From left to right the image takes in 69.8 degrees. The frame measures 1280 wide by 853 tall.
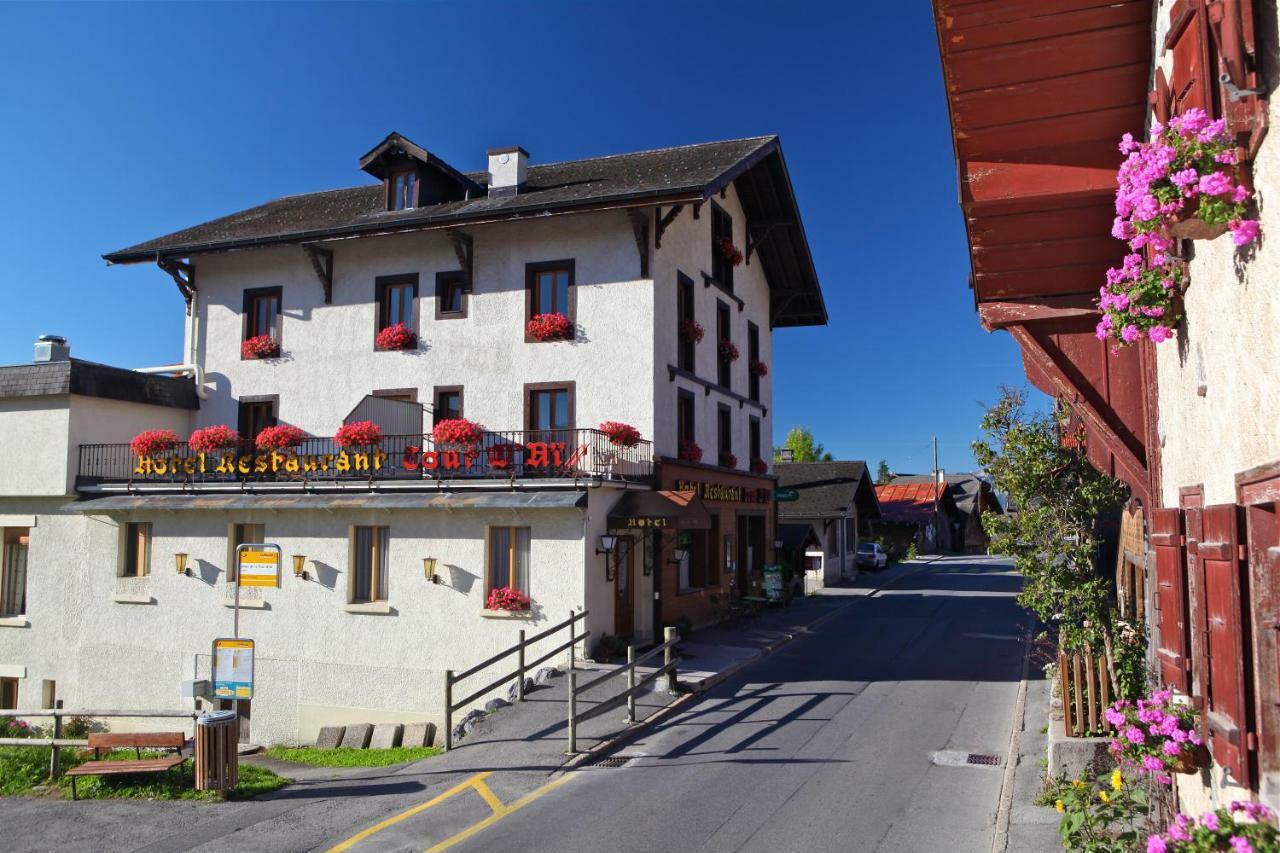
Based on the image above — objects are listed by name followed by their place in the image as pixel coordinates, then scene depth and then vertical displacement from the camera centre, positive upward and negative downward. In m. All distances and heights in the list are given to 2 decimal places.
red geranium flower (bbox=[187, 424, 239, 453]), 21.66 +1.74
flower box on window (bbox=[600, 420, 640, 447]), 18.86 +1.63
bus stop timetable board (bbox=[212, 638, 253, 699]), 12.08 -2.02
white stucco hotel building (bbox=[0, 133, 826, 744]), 18.84 +1.38
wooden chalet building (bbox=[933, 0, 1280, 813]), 3.93 +1.47
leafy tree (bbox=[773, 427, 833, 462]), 76.75 +5.71
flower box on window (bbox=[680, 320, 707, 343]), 22.34 +4.42
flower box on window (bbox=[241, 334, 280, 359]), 23.33 +4.22
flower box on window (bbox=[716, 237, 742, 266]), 25.06 +7.22
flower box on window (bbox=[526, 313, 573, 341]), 20.62 +4.17
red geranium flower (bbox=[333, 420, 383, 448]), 20.11 +1.71
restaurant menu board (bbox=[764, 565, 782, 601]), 27.17 -2.06
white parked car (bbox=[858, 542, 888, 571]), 44.38 -2.13
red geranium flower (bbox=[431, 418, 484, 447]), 19.30 +1.69
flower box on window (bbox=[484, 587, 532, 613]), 18.05 -1.72
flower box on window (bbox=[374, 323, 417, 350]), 21.95 +4.19
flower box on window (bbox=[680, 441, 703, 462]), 21.92 +1.47
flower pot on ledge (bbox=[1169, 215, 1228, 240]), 4.02 +1.27
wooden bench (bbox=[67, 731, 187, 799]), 11.18 -3.05
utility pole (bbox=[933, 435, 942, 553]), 58.53 -0.71
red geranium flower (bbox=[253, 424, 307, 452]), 21.25 +1.72
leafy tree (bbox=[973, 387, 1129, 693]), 11.06 +0.05
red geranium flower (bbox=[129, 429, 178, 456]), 21.48 +1.65
